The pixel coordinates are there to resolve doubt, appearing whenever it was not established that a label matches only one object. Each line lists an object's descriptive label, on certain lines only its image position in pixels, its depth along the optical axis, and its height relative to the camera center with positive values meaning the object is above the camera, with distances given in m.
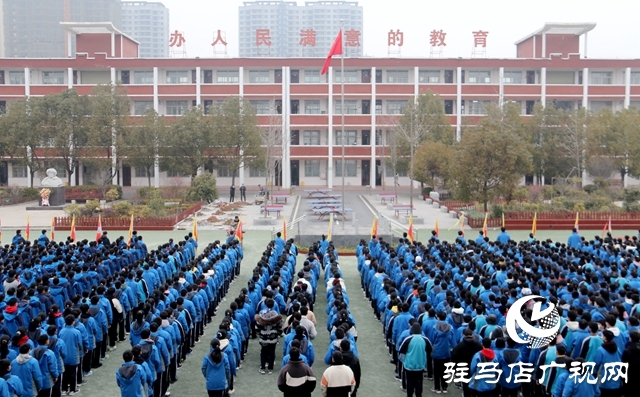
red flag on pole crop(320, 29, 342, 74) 27.67 +4.78
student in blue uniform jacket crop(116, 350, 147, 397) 8.10 -2.76
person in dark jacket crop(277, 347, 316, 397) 8.09 -2.73
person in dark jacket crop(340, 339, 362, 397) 8.45 -2.57
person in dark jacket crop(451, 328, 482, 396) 9.05 -2.62
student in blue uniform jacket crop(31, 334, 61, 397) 8.73 -2.77
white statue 36.59 -1.31
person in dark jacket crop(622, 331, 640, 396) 8.39 -2.64
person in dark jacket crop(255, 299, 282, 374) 10.61 -2.85
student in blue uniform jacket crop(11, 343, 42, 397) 8.35 -2.73
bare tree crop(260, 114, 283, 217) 42.09 +1.03
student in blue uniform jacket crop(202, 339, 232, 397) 8.70 -2.84
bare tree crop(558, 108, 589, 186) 40.72 +1.40
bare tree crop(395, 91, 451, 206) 45.66 +2.90
